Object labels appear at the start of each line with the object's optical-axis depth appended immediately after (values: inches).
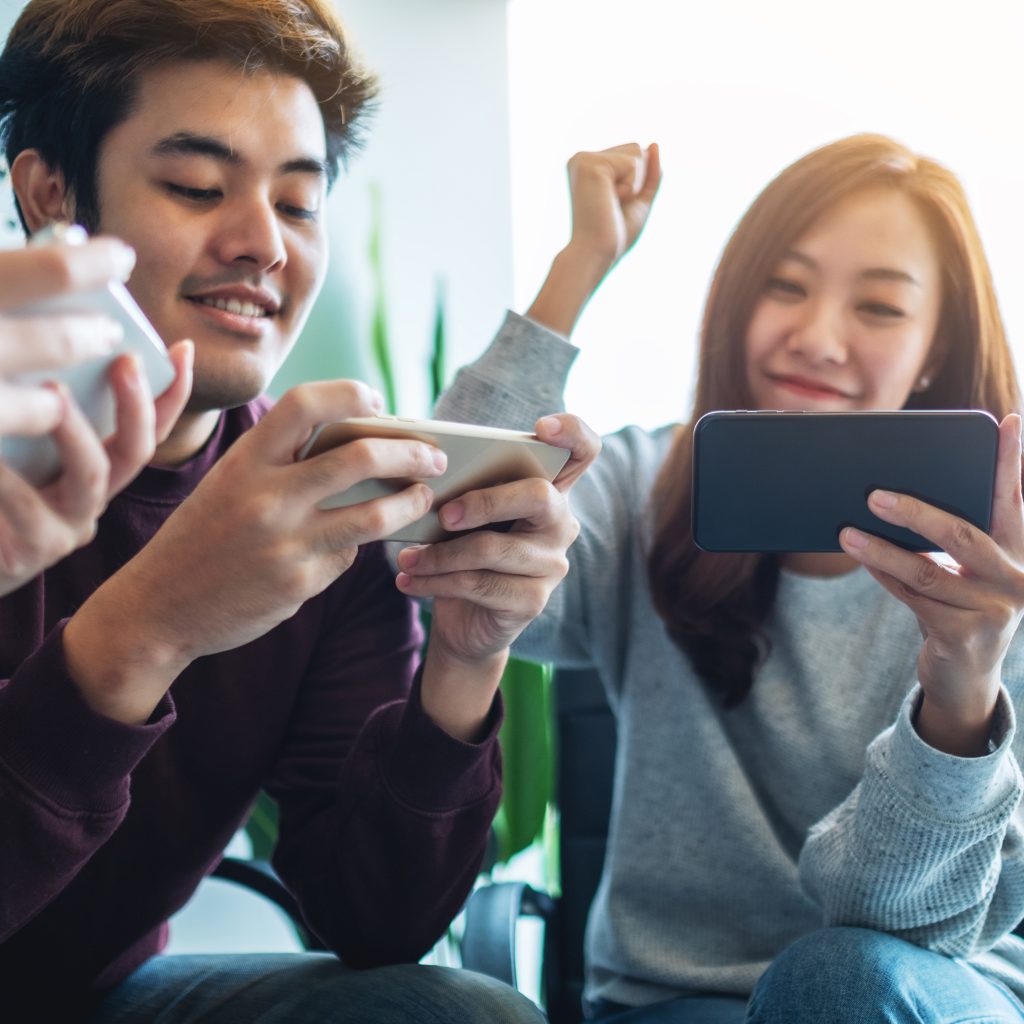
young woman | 46.5
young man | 36.6
